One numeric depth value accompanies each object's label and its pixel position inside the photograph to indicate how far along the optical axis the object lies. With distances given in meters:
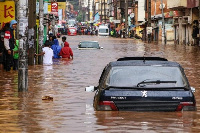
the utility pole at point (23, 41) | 18.77
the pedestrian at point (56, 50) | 41.07
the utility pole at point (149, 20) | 84.06
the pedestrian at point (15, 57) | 28.25
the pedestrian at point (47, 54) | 34.59
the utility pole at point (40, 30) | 34.47
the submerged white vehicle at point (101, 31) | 156.25
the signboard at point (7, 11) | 31.77
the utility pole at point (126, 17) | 132.38
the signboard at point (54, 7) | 64.81
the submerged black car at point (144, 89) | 12.38
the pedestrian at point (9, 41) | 26.81
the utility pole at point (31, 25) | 31.30
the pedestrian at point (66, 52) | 40.56
